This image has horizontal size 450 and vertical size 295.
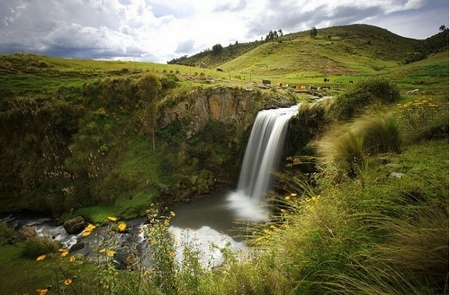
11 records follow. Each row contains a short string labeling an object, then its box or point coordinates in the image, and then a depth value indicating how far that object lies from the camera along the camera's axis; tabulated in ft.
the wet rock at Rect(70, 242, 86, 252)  38.73
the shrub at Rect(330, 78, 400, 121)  33.73
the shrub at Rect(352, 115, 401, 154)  19.67
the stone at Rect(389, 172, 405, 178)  14.23
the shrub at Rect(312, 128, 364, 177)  17.44
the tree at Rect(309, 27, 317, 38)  320.64
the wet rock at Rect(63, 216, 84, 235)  44.84
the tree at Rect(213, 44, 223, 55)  403.75
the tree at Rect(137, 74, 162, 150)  63.67
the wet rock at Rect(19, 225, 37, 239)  42.47
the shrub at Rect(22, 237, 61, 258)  36.09
